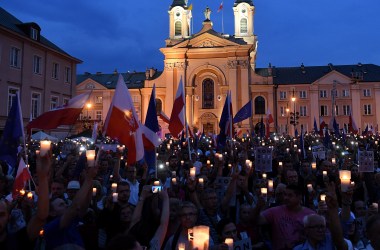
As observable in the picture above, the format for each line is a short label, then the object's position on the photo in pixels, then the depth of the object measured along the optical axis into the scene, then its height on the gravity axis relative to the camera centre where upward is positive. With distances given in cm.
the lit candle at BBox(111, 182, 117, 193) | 635 -63
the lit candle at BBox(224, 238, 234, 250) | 319 -79
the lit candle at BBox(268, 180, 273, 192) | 671 -63
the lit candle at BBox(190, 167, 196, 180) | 592 -38
